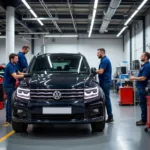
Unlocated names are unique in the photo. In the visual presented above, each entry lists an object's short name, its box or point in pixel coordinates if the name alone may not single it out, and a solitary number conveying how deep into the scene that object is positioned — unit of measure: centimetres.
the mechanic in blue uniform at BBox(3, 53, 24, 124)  559
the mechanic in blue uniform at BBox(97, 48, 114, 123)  597
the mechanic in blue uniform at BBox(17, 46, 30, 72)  664
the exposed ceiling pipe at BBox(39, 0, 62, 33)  1271
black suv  435
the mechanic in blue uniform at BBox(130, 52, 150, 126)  538
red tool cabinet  985
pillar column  1259
